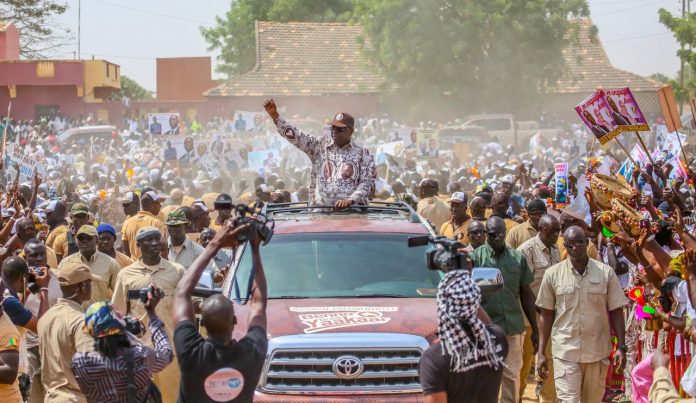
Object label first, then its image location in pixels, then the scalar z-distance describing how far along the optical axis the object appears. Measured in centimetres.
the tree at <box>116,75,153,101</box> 8540
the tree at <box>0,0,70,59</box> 4769
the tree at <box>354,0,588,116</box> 4322
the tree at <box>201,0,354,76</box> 6150
